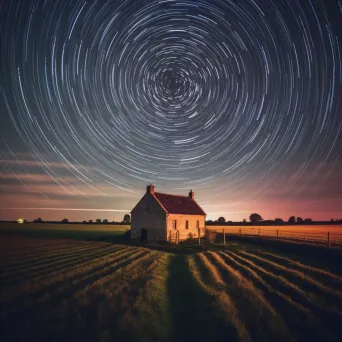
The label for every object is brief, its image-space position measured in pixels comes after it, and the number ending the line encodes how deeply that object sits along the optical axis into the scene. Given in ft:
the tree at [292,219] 483.92
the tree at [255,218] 492.54
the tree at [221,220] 508.12
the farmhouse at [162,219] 133.39
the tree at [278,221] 449.35
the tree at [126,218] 522.35
